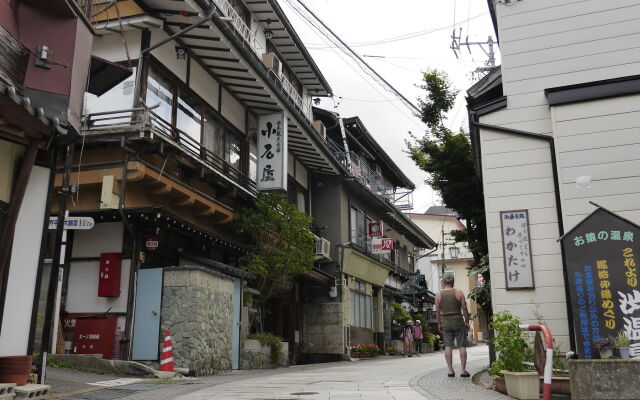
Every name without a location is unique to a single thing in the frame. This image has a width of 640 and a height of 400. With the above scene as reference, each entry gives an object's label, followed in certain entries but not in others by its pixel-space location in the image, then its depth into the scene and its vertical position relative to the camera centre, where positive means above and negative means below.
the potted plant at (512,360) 7.62 -0.45
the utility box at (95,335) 13.39 -0.18
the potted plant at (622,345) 7.45 -0.22
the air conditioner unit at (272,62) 20.50 +9.41
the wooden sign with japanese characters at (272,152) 18.03 +5.54
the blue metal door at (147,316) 12.94 +0.26
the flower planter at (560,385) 7.80 -0.77
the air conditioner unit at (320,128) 24.93 +8.61
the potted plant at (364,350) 24.56 -0.98
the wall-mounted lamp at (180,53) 15.34 +7.22
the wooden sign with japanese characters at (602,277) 8.17 +0.73
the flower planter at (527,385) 7.60 -0.75
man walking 10.53 +0.19
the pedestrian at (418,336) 30.70 -0.44
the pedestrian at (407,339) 29.26 -0.60
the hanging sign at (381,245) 27.50 +3.92
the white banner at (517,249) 10.30 +1.40
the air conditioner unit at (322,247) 22.34 +3.09
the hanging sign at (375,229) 28.36 +4.80
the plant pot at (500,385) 8.38 -0.84
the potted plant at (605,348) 7.61 -0.27
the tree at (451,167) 15.54 +4.39
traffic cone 11.83 -0.61
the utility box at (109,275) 13.66 +1.25
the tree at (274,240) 17.34 +2.71
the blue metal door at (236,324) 14.63 +0.09
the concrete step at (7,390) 7.26 -0.78
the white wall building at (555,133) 10.12 +3.59
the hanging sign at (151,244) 14.03 +2.01
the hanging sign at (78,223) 10.71 +1.94
